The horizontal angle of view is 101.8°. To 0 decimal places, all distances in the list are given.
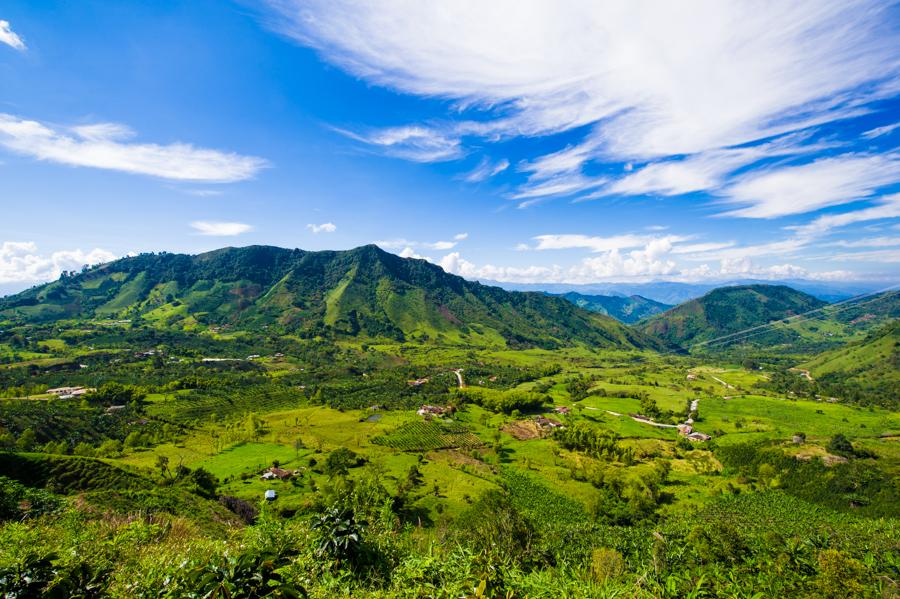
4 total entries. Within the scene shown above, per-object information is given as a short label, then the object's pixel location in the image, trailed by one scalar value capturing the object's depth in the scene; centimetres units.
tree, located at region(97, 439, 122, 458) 7344
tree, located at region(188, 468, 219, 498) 5108
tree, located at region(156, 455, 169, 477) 6187
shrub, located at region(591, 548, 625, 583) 3033
